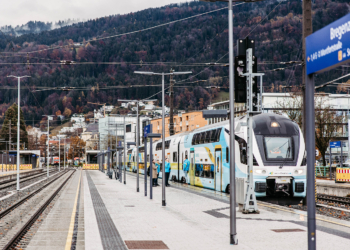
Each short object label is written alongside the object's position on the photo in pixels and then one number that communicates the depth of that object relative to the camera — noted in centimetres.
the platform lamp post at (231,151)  971
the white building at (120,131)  13571
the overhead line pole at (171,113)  3975
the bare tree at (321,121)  4859
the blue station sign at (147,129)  2373
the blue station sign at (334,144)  3275
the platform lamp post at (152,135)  2051
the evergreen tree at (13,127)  11608
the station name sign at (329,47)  542
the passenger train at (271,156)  1856
